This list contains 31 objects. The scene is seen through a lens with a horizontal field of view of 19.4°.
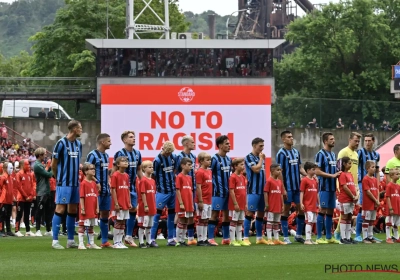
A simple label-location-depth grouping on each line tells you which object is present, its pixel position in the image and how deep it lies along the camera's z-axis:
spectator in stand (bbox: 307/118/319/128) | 52.87
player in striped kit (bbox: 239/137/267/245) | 21.09
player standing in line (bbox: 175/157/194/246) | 20.31
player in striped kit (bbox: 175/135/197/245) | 20.55
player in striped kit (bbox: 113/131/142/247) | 20.16
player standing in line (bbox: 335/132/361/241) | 21.69
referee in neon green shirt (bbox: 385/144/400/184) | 22.81
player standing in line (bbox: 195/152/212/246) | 20.53
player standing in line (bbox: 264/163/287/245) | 20.92
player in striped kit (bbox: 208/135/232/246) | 20.83
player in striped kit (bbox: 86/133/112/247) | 19.75
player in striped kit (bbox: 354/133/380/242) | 22.11
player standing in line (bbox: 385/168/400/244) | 21.92
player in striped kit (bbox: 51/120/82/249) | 19.22
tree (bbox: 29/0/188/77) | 74.94
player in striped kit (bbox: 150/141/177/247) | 20.59
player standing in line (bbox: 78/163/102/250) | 19.30
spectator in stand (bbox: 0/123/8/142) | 46.29
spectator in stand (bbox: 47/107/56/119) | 52.33
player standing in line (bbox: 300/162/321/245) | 20.98
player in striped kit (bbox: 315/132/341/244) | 21.34
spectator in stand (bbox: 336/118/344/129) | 53.47
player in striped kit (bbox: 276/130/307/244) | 21.31
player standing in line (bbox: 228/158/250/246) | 20.64
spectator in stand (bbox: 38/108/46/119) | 52.29
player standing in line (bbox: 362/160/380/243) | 21.75
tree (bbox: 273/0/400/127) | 78.12
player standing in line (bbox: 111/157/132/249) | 19.50
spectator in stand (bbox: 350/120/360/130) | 53.06
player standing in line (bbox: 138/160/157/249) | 20.03
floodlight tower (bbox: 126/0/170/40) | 48.32
